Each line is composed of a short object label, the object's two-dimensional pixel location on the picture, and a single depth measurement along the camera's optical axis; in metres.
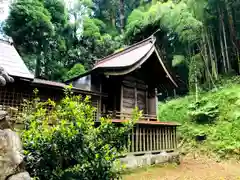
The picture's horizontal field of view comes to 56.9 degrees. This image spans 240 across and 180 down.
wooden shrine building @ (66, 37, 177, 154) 8.62
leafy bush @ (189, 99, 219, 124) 11.92
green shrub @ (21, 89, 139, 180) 3.40
